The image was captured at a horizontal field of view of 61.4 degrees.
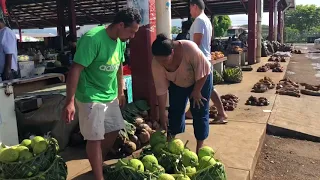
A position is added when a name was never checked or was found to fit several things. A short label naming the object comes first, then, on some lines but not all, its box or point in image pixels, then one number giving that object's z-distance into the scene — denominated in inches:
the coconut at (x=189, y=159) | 96.4
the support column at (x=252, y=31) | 451.1
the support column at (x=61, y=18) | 524.1
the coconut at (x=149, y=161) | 91.4
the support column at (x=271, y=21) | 676.1
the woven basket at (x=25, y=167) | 86.4
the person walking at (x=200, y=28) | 159.2
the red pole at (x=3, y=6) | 166.4
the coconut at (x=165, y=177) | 83.1
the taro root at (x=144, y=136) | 141.1
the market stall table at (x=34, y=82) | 143.1
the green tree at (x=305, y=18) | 2148.9
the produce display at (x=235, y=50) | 410.2
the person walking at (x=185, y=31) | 200.1
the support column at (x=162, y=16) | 169.3
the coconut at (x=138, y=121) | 147.9
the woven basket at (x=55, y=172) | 86.5
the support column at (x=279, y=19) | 969.2
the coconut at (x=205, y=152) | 101.1
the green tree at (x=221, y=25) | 1512.0
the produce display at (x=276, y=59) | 526.3
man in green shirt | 91.7
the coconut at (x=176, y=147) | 100.9
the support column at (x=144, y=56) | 160.7
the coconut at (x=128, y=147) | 131.2
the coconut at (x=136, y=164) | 88.3
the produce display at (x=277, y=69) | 402.2
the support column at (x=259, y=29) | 490.3
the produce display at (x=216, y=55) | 320.2
